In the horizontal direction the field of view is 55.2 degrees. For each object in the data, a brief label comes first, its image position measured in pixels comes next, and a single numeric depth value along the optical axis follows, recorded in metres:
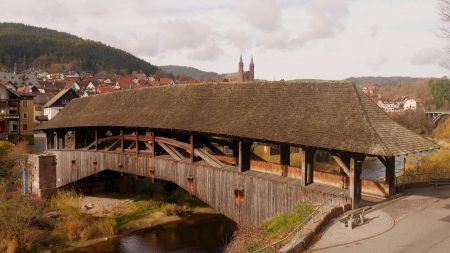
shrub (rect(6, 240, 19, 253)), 22.36
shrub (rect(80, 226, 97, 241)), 25.73
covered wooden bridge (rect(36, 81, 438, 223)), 15.69
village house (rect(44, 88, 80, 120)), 58.44
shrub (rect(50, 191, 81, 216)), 29.23
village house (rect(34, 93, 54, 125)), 62.31
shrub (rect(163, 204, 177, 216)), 30.95
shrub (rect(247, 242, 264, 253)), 13.73
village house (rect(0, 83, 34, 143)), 49.88
